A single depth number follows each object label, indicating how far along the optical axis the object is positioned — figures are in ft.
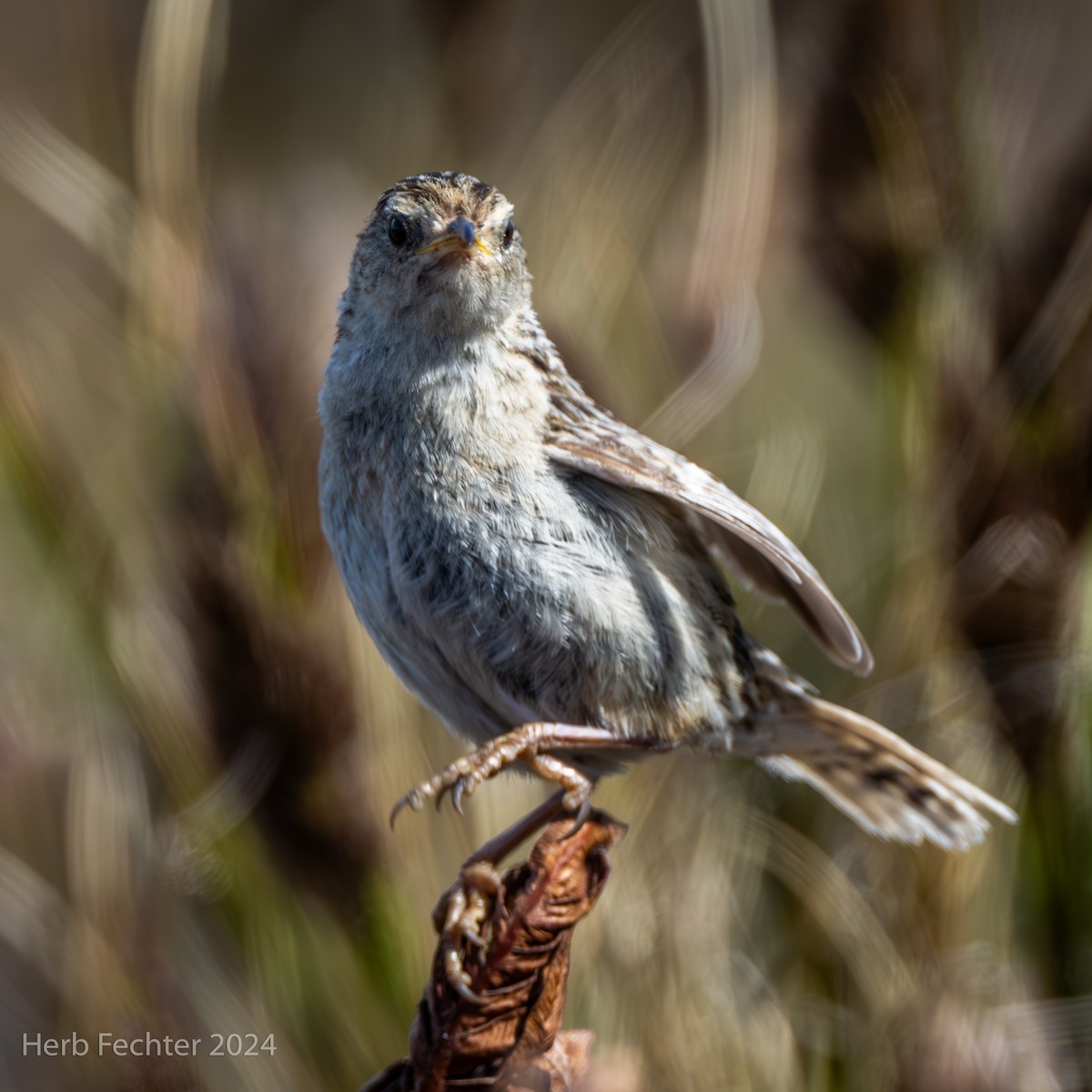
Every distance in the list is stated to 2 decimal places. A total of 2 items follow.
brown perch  7.69
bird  7.78
